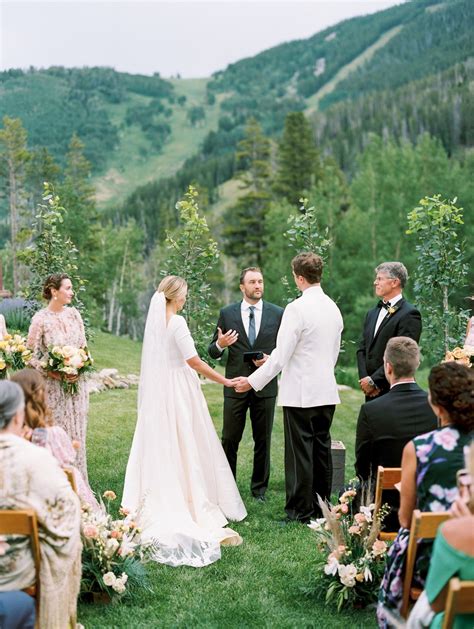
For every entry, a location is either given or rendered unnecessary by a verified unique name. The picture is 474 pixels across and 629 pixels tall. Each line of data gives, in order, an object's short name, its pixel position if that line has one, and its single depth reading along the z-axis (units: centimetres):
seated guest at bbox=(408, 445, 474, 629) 272
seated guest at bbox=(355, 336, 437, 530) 437
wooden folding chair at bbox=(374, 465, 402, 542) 406
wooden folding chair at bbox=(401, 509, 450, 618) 317
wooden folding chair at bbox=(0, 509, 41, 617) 317
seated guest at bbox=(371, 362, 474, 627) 336
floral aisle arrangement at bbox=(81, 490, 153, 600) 442
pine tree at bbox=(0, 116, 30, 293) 3794
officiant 689
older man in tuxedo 617
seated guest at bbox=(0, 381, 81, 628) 326
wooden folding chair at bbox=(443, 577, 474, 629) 266
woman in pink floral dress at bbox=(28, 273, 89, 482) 648
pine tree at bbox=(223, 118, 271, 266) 4394
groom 603
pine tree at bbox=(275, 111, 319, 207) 4553
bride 574
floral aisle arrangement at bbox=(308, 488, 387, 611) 430
